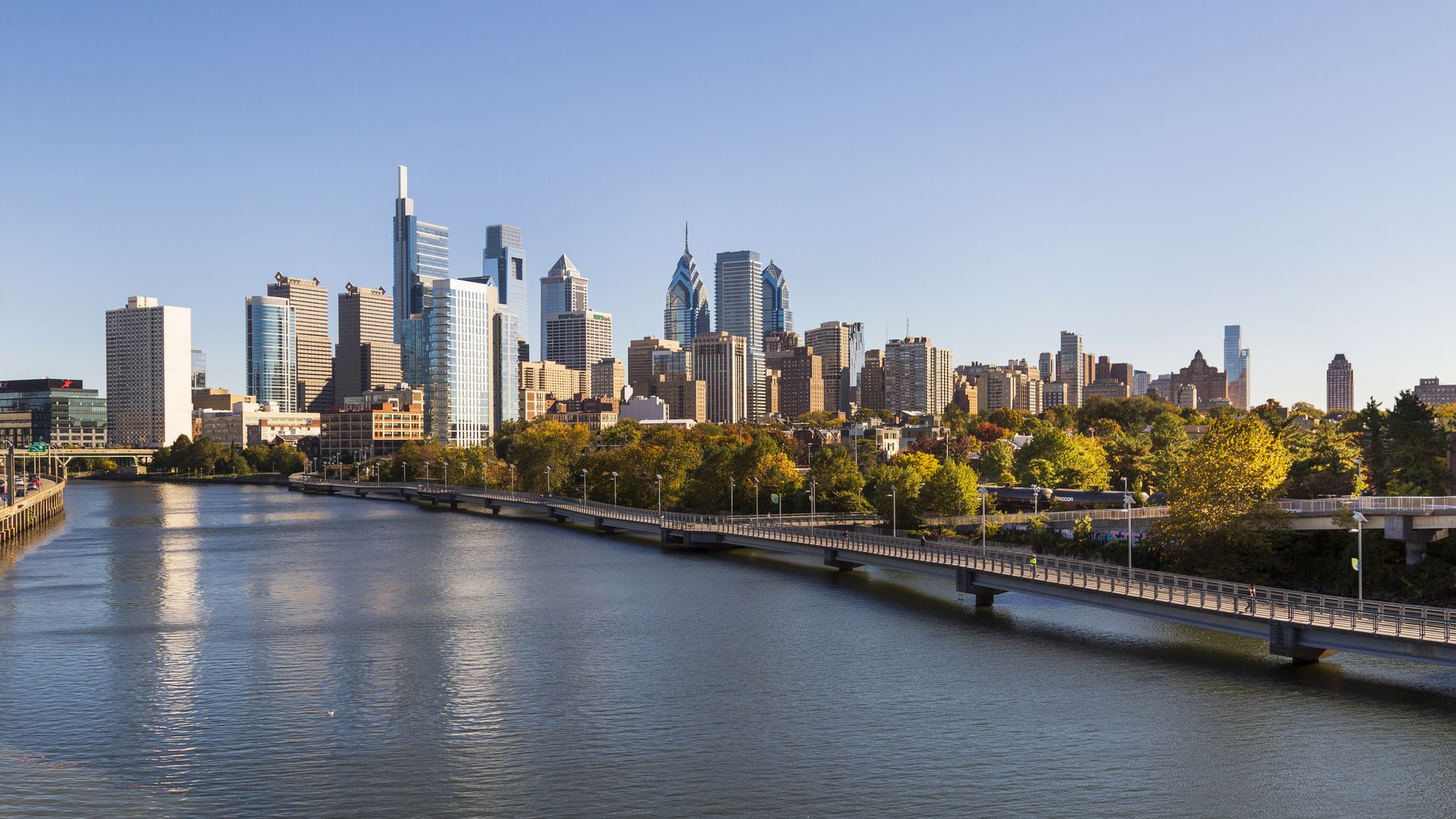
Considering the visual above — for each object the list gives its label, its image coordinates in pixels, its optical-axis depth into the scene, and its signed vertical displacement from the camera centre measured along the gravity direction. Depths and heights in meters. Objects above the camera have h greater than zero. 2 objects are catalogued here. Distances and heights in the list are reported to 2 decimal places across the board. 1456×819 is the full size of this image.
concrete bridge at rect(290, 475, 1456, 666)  49.19 -8.89
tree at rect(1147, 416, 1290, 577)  73.44 -5.50
